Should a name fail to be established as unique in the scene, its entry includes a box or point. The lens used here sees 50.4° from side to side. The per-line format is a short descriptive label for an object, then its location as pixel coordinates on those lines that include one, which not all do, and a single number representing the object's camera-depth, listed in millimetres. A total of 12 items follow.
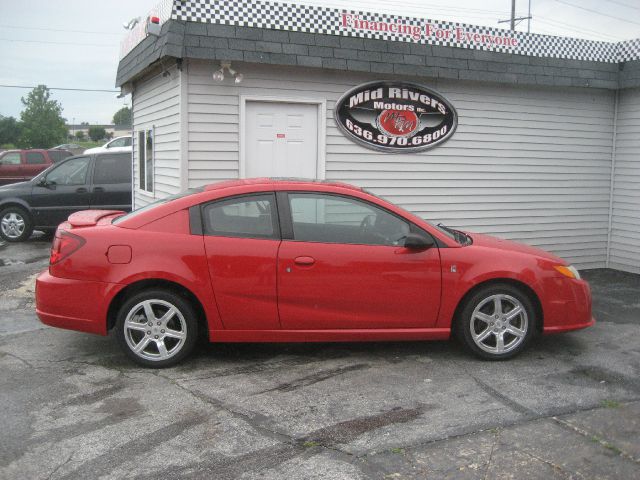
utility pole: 40531
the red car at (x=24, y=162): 21656
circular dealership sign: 8680
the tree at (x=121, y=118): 107125
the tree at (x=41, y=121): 72500
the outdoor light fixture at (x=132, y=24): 9950
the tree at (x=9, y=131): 69750
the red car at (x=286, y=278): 5289
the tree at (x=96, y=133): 91125
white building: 7980
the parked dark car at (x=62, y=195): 12953
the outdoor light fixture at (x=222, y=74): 7871
